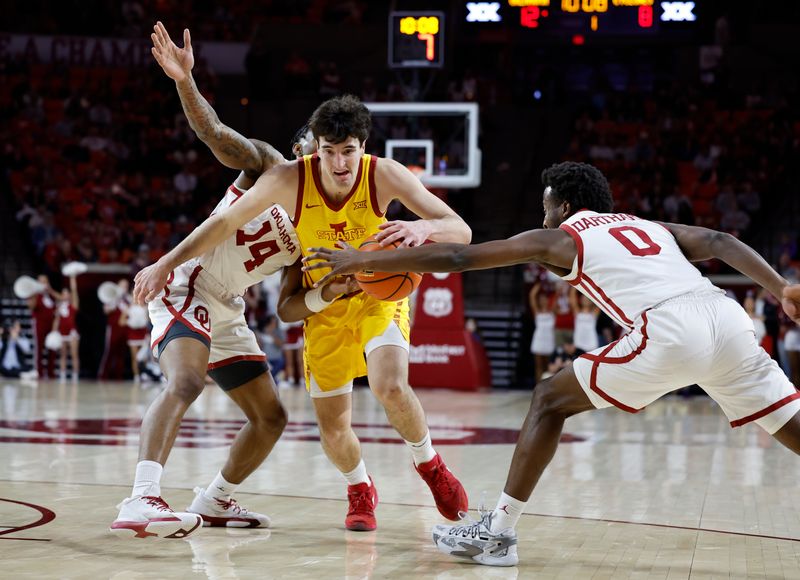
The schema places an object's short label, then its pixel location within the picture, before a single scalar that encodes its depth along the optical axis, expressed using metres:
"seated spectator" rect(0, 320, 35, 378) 15.77
